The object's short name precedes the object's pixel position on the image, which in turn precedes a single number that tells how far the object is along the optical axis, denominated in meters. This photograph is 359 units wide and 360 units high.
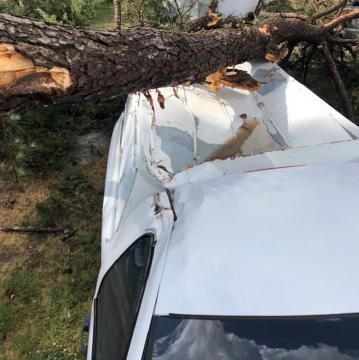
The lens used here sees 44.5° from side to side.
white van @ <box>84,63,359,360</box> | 1.45
